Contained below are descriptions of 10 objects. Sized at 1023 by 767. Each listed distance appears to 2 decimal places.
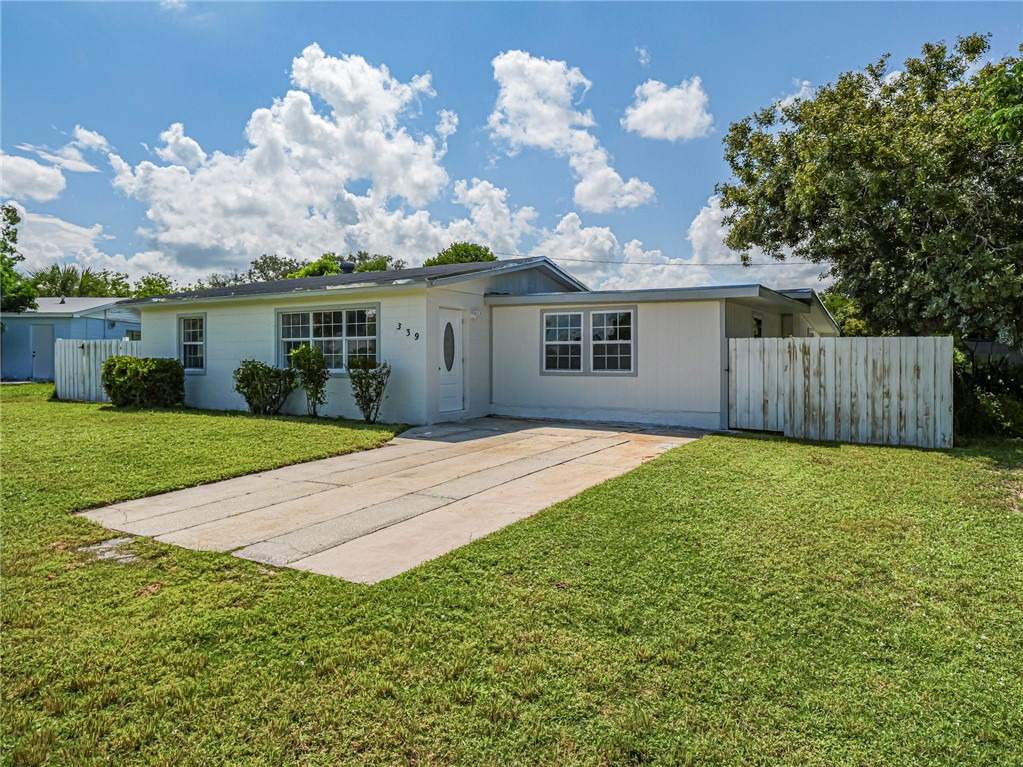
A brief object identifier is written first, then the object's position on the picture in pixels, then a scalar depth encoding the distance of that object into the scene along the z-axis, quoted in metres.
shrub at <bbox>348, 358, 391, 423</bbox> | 11.56
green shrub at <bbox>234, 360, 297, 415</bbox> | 12.66
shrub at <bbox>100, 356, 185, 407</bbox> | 13.68
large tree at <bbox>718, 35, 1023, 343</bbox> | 11.27
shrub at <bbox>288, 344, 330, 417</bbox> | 12.21
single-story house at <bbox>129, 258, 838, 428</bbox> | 11.36
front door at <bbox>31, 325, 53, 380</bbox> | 25.38
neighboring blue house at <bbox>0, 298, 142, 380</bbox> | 25.33
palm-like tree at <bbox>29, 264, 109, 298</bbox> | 42.28
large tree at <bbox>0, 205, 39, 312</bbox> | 26.95
